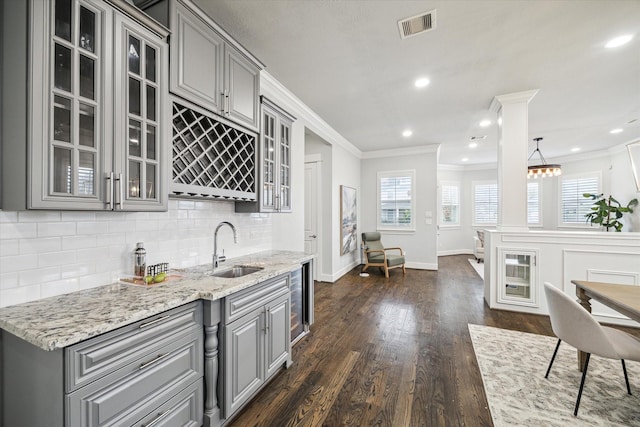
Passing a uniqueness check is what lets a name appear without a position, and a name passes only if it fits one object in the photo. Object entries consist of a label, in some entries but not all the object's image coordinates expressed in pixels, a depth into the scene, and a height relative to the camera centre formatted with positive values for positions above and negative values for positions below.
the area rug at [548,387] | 1.71 -1.34
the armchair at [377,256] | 5.52 -0.97
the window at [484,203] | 8.23 +0.30
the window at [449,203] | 8.30 +0.29
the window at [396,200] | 6.24 +0.29
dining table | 1.63 -0.58
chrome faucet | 2.16 -0.39
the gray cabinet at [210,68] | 1.70 +1.07
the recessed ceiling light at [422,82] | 3.08 +1.57
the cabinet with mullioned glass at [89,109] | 1.12 +0.50
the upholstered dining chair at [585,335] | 1.65 -0.82
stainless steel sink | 2.19 -0.51
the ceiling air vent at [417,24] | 2.08 +1.56
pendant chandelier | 4.99 +0.82
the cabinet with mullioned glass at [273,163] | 2.52 +0.51
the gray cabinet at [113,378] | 0.99 -0.73
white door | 5.05 +0.06
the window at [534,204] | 7.62 +0.25
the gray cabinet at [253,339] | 1.59 -0.89
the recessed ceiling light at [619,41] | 2.35 +1.59
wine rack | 1.79 +0.42
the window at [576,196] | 6.72 +0.47
